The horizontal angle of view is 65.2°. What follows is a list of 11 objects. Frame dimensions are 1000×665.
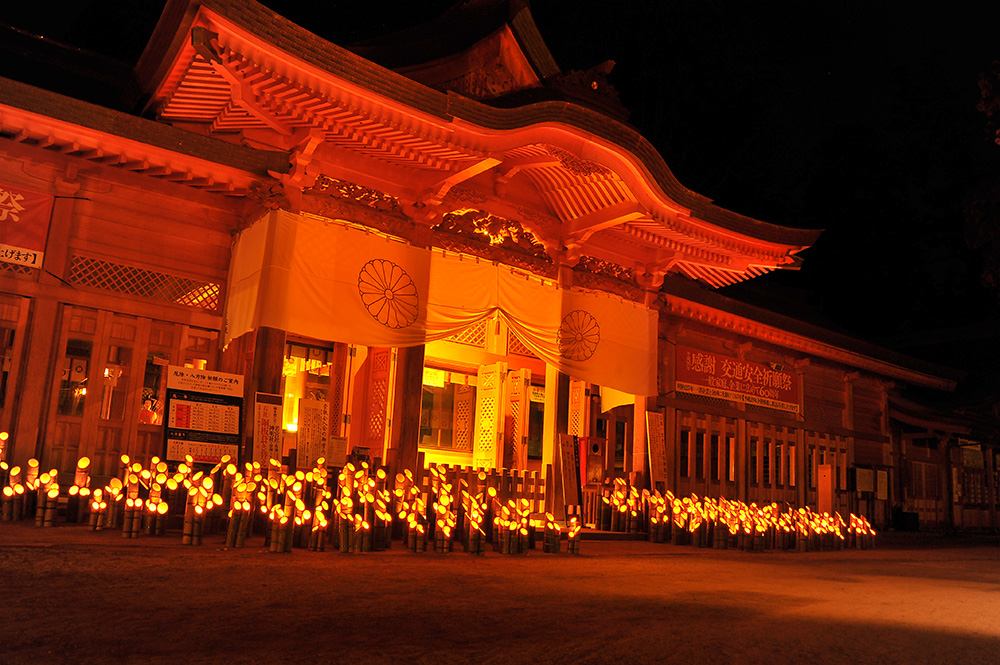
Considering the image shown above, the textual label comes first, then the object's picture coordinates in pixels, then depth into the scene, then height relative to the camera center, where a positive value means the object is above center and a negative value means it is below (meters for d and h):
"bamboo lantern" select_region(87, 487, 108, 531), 7.33 -0.61
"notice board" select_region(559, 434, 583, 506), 11.02 +0.04
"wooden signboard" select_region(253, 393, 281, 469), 8.75 +0.30
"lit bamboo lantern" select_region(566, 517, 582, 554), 8.97 -0.75
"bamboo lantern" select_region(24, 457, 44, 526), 7.56 -0.47
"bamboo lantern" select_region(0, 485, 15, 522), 7.48 -0.61
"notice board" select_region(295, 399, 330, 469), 10.27 +0.31
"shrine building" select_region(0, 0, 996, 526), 8.21 +2.59
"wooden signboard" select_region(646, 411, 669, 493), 12.39 +0.43
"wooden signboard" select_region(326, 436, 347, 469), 10.61 +0.10
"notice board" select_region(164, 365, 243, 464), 8.25 +0.40
